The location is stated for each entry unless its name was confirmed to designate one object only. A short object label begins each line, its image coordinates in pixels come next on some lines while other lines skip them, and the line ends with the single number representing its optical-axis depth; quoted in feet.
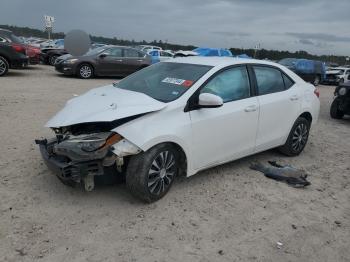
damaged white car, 13.34
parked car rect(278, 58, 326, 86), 79.30
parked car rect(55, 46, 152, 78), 53.78
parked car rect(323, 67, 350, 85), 88.02
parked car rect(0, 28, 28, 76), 46.09
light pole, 80.02
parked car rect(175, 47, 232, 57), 81.21
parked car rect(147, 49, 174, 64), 78.85
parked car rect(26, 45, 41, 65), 57.52
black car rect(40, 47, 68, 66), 70.95
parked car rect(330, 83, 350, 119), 34.04
